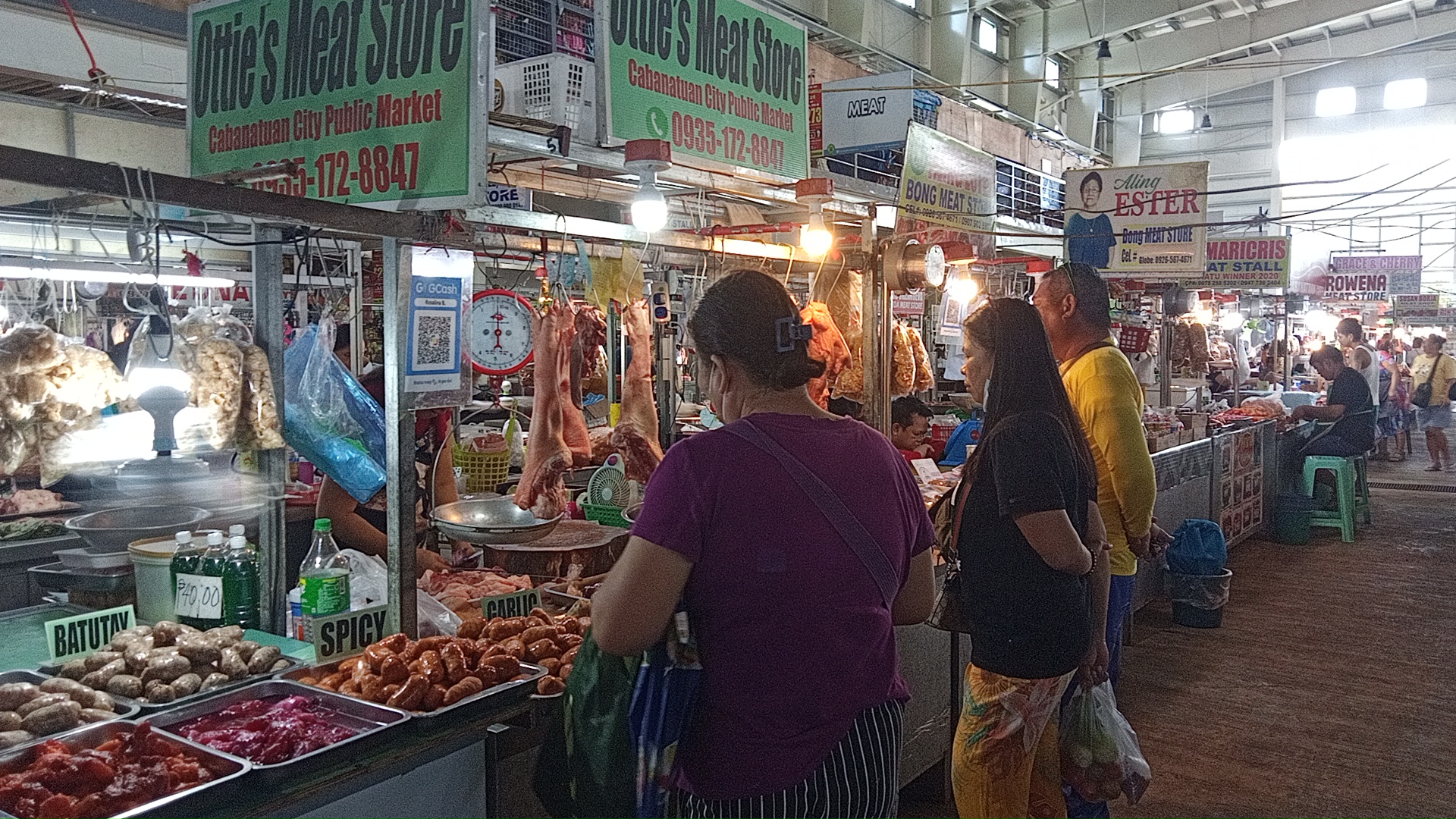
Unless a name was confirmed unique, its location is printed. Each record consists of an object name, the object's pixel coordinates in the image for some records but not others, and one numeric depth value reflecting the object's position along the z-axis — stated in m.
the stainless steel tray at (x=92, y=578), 3.34
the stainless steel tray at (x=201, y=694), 2.48
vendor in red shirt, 6.94
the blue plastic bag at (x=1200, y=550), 7.31
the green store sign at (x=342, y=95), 2.58
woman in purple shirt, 1.85
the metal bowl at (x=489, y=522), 3.85
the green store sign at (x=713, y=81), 3.46
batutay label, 2.77
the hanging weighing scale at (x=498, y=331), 4.97
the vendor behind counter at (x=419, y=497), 4.25
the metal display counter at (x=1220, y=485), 7.73
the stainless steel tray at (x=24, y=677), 2.61
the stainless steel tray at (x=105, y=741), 2.17
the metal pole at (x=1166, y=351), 10.12
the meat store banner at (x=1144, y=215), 8.52
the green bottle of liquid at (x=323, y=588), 2.86
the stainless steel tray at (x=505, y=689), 2.59
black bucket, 7.20
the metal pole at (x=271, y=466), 3.05
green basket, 5.07
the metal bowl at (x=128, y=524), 3.45
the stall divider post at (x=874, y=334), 5.23
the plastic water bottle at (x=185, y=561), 3.03
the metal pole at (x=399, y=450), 2.76
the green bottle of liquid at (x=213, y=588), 3.00
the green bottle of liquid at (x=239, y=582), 3.04
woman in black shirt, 2.81
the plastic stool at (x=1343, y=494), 10.35
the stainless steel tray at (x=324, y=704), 2.46
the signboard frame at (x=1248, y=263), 11.98
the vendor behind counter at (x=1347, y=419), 10.48
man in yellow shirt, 3.60
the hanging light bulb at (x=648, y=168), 3.34
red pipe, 4.71
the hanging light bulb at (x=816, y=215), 4.55
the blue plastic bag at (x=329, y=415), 3.09
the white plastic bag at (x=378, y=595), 3.32
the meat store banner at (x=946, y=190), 5.10
